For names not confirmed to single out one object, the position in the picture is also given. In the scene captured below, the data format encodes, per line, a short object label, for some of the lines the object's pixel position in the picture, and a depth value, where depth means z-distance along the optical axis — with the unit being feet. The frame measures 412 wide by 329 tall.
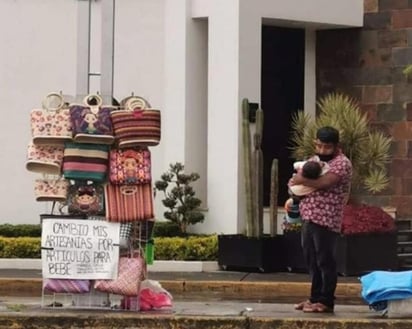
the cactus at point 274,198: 79.27
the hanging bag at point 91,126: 47.90
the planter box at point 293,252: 77.93
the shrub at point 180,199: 84.49
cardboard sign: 47.87
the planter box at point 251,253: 78.24
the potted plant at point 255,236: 78.44
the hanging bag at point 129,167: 48.06
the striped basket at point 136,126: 47.83
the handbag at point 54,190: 48.89
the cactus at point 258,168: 79.97
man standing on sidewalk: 47.19
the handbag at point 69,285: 47.94
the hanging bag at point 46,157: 48.69
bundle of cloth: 46.45
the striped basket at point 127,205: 47.98
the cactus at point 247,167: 79.34
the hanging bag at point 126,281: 47.24
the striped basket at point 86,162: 47.98
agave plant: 80.17
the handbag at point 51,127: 48.14
